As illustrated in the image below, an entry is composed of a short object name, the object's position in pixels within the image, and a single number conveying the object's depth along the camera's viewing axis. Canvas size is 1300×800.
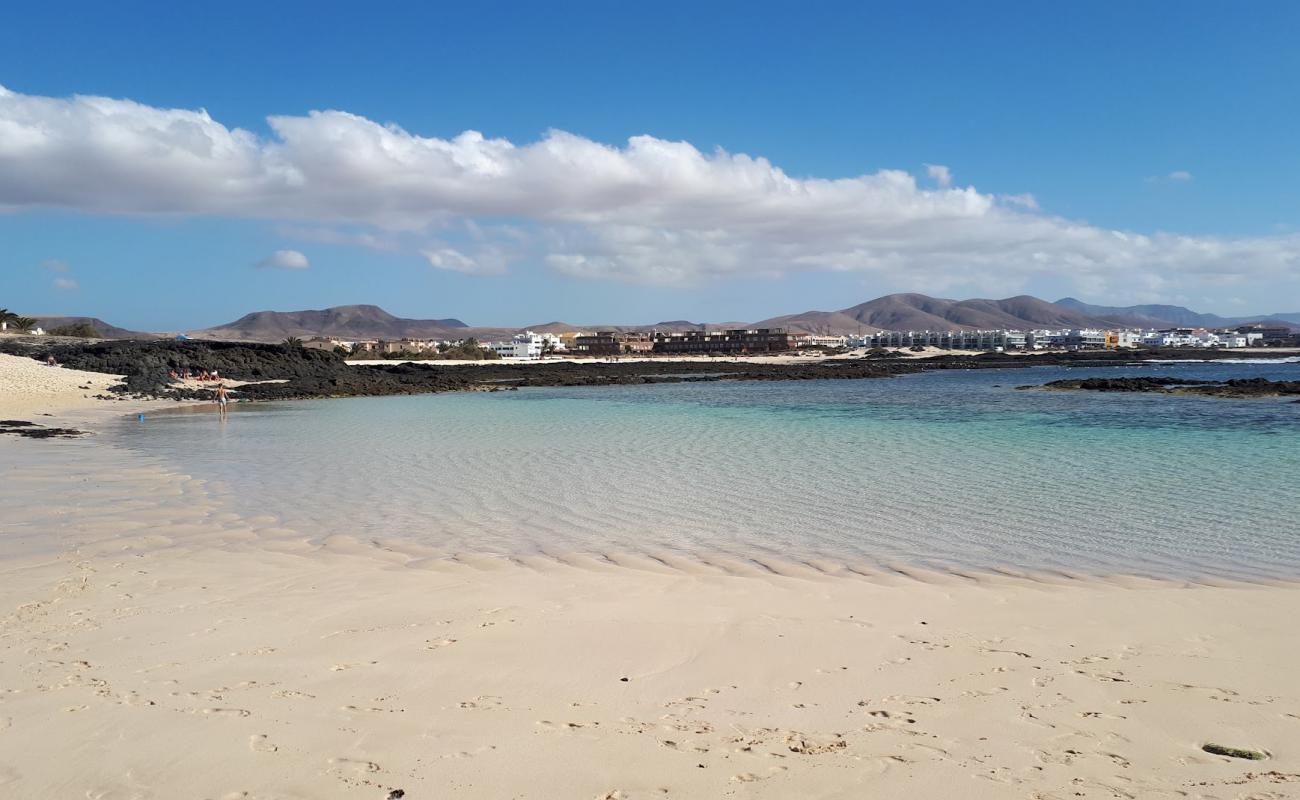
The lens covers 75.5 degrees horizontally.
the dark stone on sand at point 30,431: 16.98
